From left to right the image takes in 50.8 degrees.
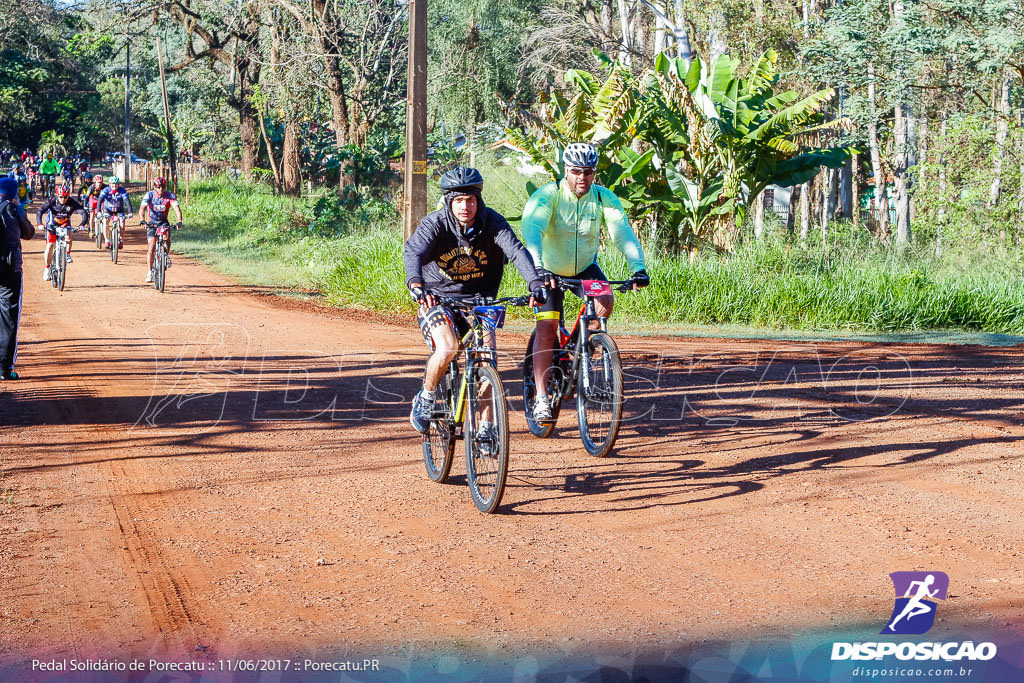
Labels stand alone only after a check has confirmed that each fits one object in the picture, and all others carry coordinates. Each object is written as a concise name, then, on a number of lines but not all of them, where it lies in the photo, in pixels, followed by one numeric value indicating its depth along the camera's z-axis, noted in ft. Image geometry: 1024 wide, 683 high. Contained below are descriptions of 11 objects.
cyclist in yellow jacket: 26.02
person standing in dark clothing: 32.99
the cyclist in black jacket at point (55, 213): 62.90
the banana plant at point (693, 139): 59.88
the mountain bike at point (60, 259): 62.08
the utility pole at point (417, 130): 51.90
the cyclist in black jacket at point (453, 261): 22.06
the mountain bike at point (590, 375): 24.76
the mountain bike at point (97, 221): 87.89
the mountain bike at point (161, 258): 62.49
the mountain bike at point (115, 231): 79.51
